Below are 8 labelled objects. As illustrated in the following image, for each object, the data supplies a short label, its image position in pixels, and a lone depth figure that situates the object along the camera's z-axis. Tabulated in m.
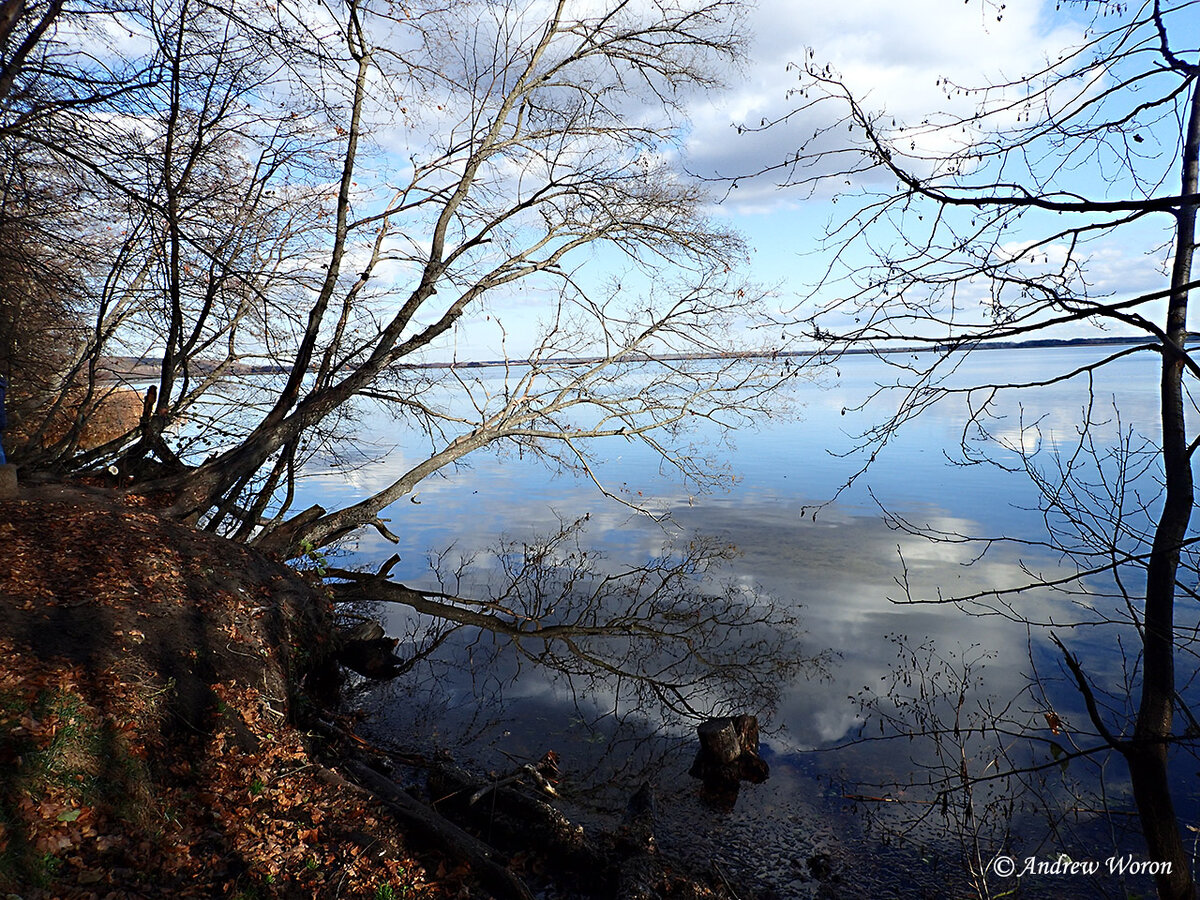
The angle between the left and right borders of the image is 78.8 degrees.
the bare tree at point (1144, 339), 3.28
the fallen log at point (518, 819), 5.59
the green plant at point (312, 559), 11.84
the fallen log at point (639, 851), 5.05
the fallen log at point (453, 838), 4.75
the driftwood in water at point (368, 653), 10.15
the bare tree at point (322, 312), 9.89
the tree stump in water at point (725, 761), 7.12
